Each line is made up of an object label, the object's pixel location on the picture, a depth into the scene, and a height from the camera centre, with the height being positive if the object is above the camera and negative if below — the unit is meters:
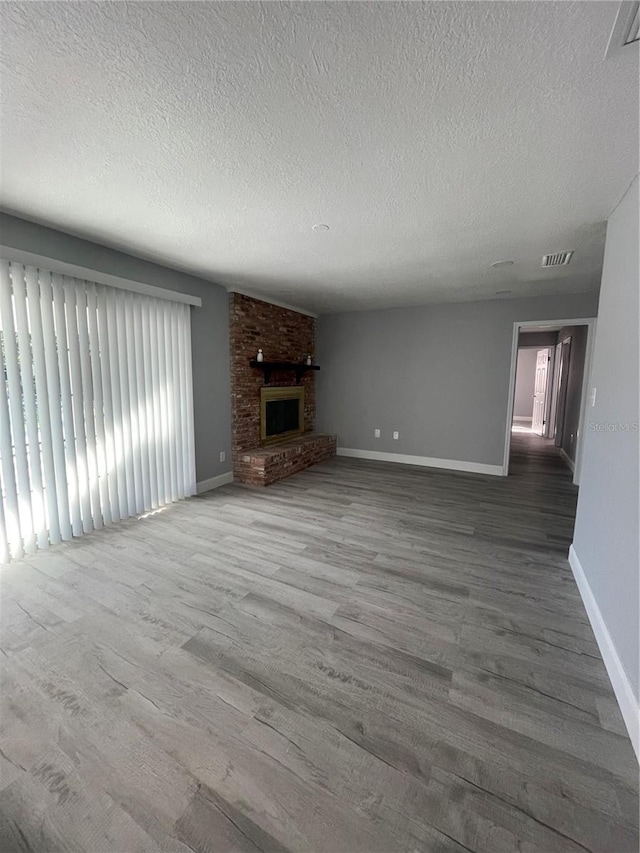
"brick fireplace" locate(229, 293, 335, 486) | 4.45 +0.03
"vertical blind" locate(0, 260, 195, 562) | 2.49 -0.18
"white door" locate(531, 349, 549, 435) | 8.74 -0.10
